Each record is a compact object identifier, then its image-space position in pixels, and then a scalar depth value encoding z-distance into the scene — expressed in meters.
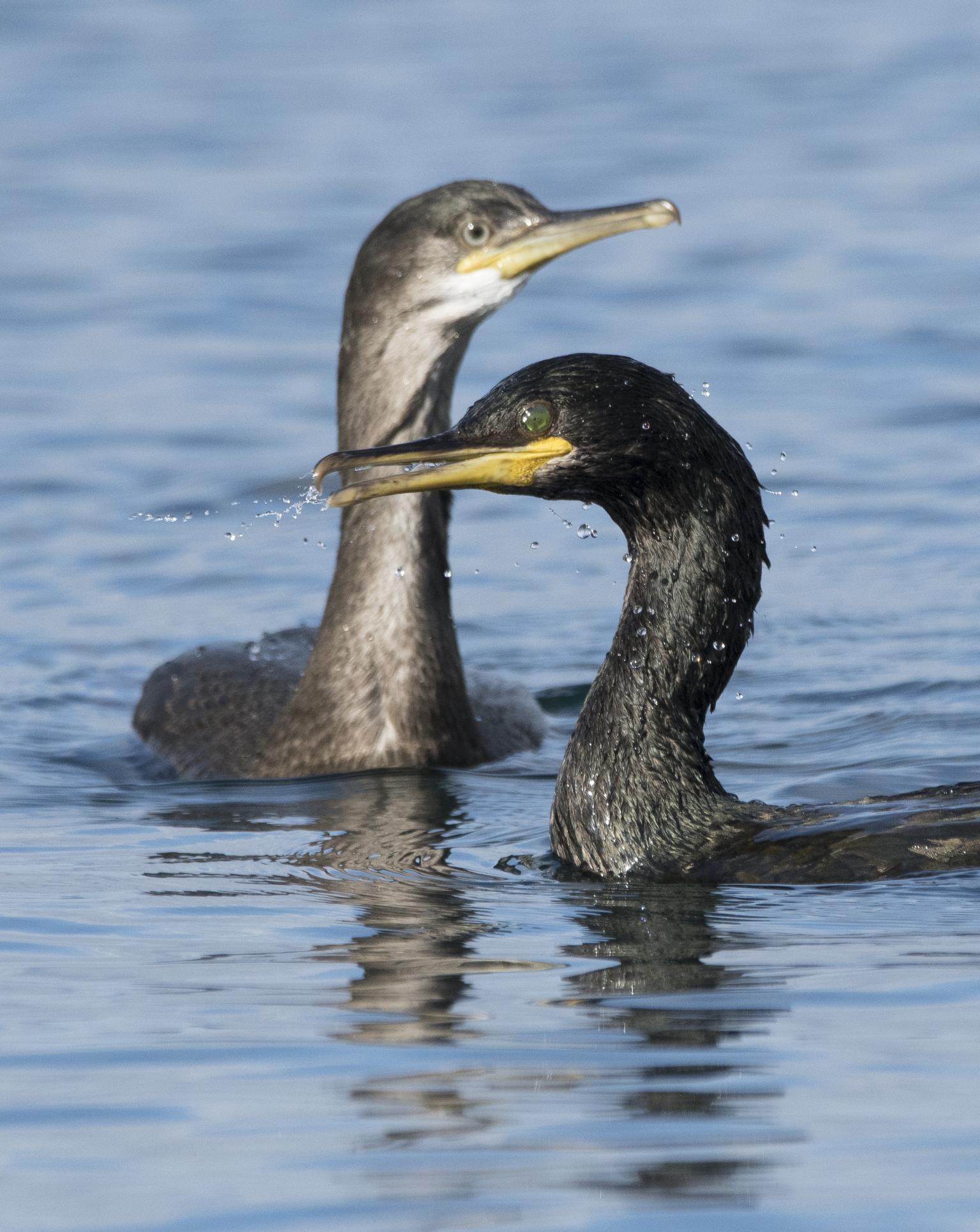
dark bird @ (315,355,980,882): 12.23
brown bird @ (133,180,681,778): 15.70
